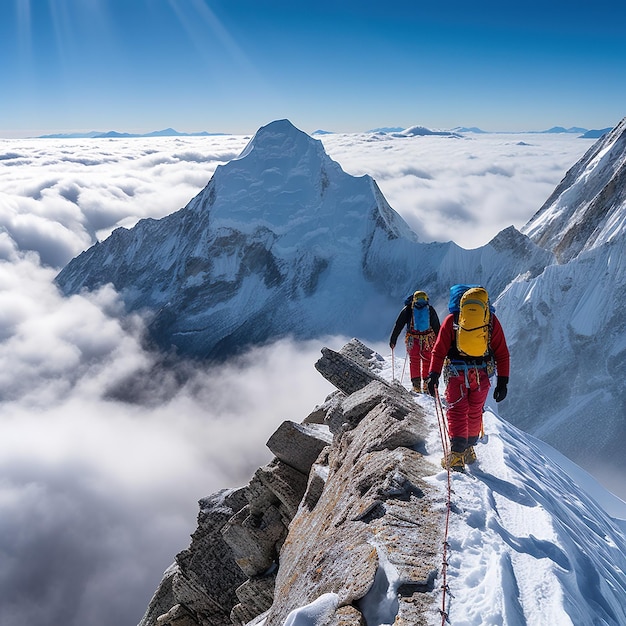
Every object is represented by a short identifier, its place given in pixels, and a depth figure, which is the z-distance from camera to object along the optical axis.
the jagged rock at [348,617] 5.09
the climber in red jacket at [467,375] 8.43
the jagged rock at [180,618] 16.00
